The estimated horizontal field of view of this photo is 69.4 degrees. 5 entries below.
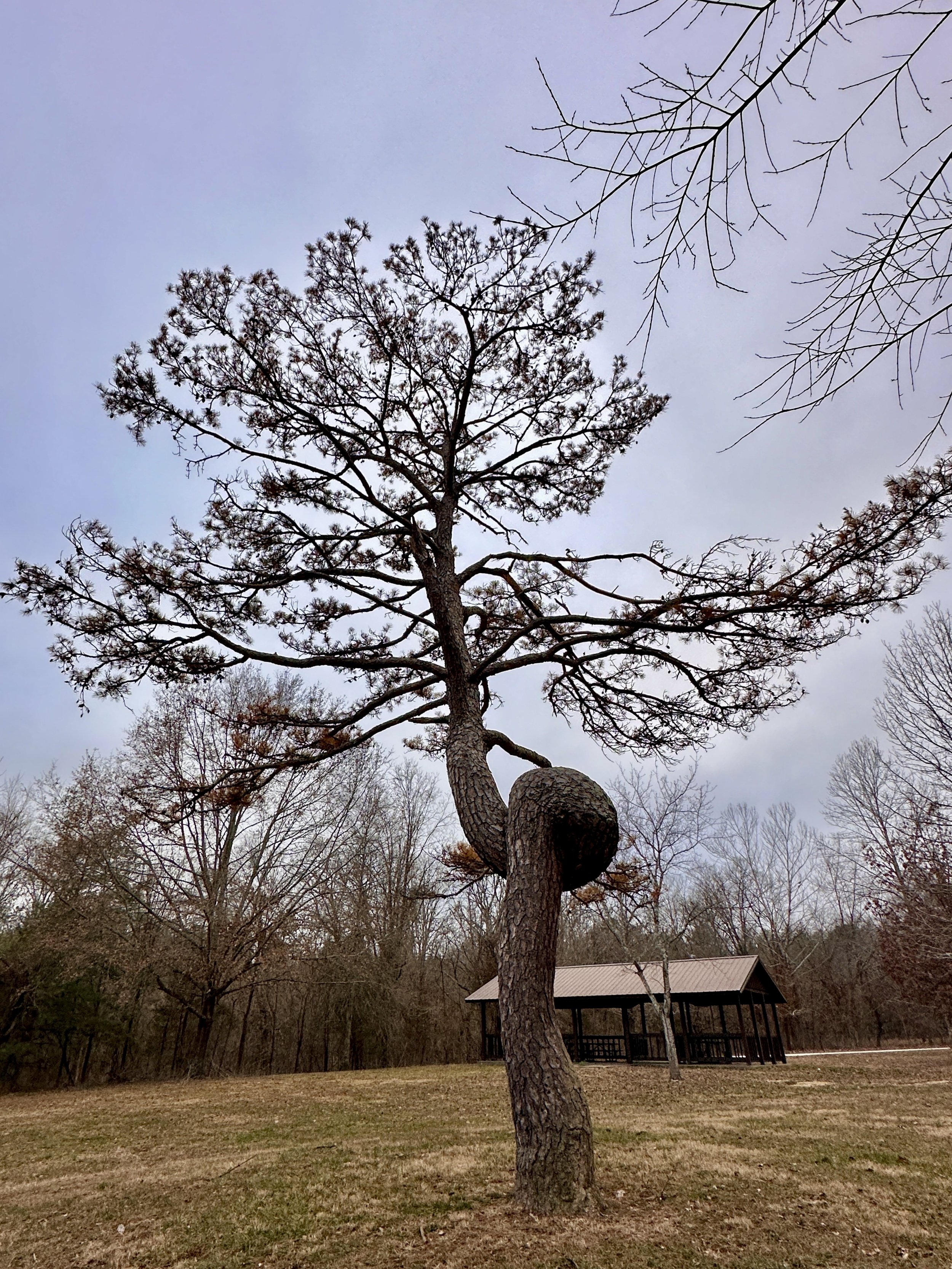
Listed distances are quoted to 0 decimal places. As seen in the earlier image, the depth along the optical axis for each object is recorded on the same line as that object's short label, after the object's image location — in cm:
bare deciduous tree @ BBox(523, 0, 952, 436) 171
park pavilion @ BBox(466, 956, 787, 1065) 1894
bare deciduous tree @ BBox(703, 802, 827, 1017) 3284
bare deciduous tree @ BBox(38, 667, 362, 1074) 1711
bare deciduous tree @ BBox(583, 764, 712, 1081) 1399
